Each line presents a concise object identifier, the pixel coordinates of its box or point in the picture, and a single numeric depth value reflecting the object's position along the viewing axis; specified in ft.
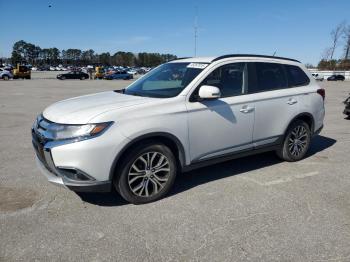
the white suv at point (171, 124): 12.17
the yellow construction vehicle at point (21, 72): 148.87
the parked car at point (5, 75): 140.87
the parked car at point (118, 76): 171.14
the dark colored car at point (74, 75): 158.19
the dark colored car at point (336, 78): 224.74
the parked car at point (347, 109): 34.04
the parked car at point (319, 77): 221.66
